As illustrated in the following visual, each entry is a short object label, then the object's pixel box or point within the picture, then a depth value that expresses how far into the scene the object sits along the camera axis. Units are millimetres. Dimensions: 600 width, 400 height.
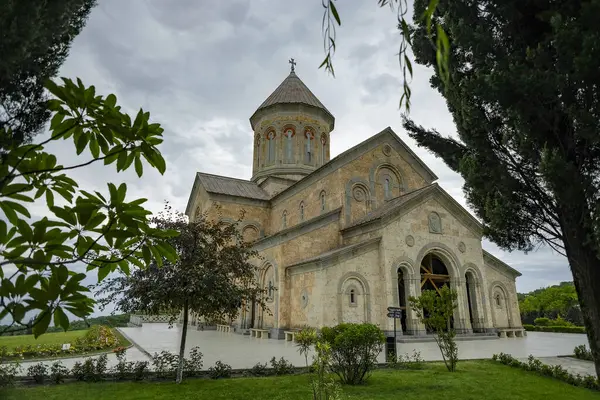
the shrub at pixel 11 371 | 5721
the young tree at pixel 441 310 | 8445
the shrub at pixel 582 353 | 9953
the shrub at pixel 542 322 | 24144
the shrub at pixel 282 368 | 8016
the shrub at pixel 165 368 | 7641
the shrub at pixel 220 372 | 7805
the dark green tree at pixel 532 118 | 4840
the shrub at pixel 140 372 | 7352
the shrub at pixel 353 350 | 7047
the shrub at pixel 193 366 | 7797
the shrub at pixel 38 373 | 6914
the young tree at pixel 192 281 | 7293
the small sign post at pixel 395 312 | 10250
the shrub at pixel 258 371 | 8023
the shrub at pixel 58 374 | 6934
